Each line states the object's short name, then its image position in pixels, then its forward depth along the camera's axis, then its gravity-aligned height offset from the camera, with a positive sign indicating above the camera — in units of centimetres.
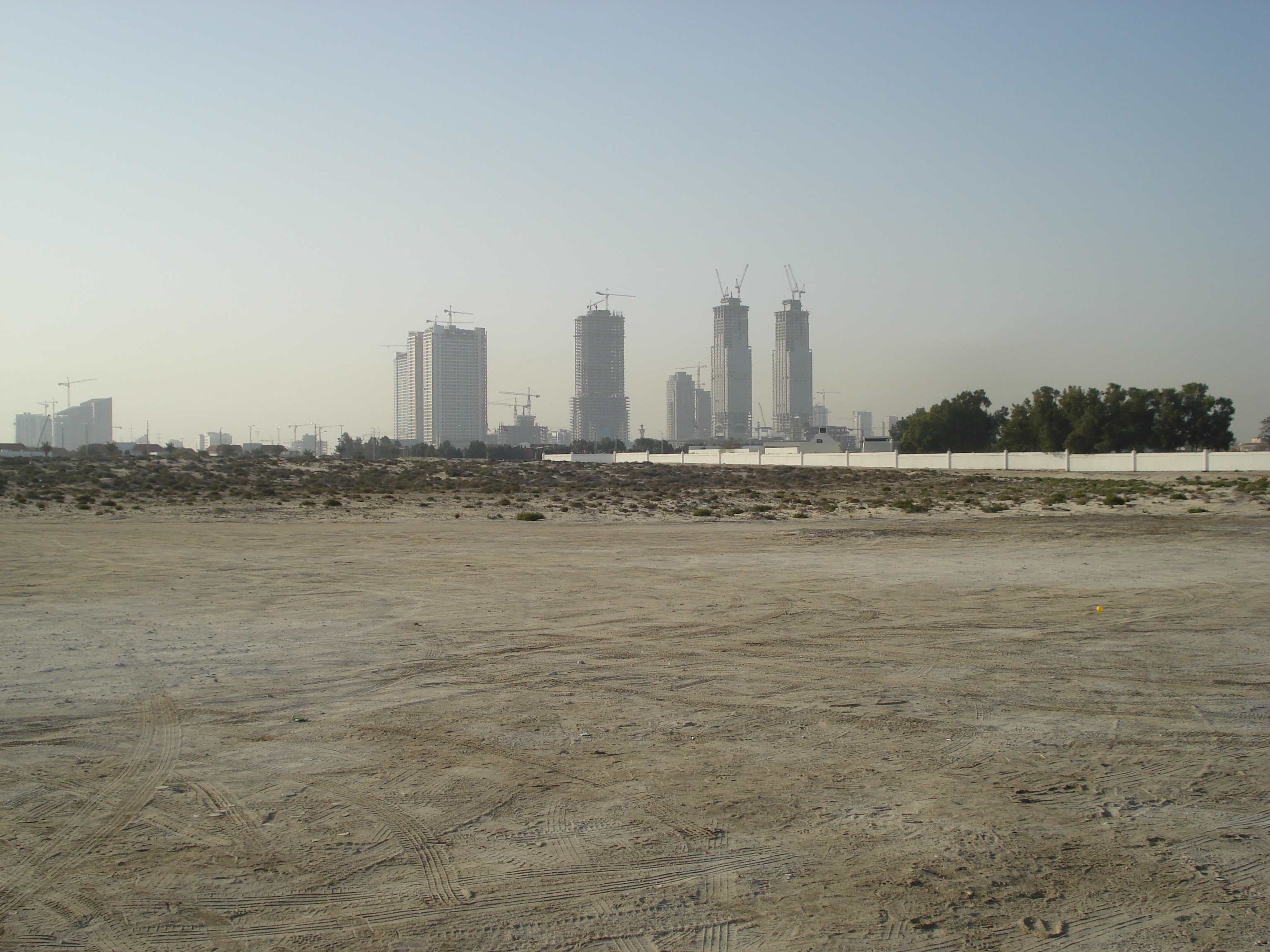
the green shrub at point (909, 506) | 3712 -180
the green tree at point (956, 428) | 10162 +406
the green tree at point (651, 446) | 16538 +385
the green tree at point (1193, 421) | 8006 +362
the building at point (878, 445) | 12062 +248
